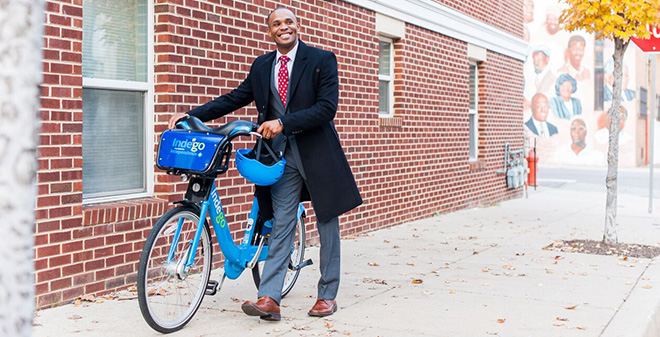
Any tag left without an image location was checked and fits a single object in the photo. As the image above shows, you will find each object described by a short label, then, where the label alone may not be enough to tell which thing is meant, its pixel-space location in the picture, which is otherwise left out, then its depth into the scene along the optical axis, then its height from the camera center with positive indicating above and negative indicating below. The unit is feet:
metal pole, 39.27 +1.54
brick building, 17.61 +1.83
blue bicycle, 14.32 -1.31
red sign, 34.78 +5.59
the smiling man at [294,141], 15.89 +0.50
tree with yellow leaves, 26.55 +4.97
